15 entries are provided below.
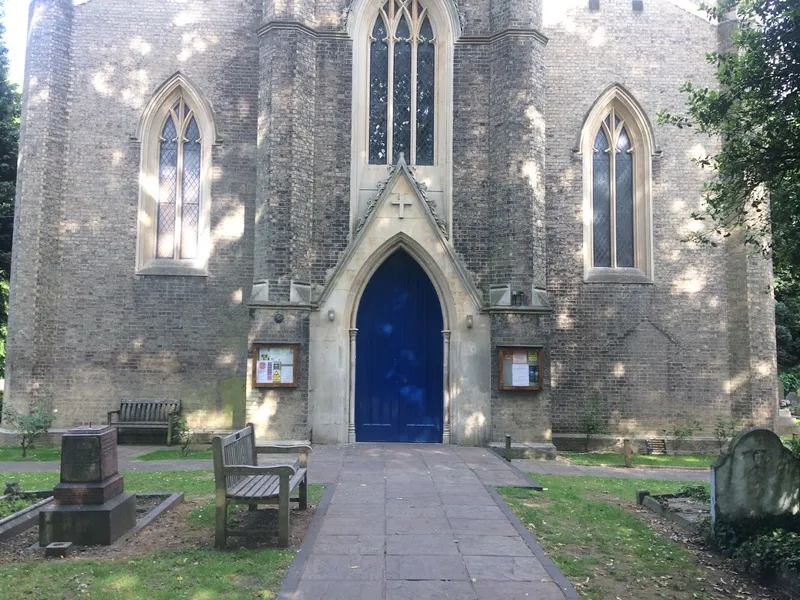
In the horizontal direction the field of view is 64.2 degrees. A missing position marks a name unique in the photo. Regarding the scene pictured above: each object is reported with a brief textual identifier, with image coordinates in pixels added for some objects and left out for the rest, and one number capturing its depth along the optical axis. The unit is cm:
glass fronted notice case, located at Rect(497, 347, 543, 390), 1178
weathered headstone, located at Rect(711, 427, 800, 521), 593
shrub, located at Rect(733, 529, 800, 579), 504
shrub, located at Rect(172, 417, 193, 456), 1284
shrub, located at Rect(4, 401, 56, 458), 1160
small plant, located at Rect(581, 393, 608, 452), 1337
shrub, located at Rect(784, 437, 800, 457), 688
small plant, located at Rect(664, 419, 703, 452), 1345
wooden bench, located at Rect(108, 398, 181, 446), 1292
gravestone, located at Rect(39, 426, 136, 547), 570
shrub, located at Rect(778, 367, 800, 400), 2444
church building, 1216
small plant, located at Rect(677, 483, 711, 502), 777
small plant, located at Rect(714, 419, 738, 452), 1341
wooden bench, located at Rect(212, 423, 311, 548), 560
